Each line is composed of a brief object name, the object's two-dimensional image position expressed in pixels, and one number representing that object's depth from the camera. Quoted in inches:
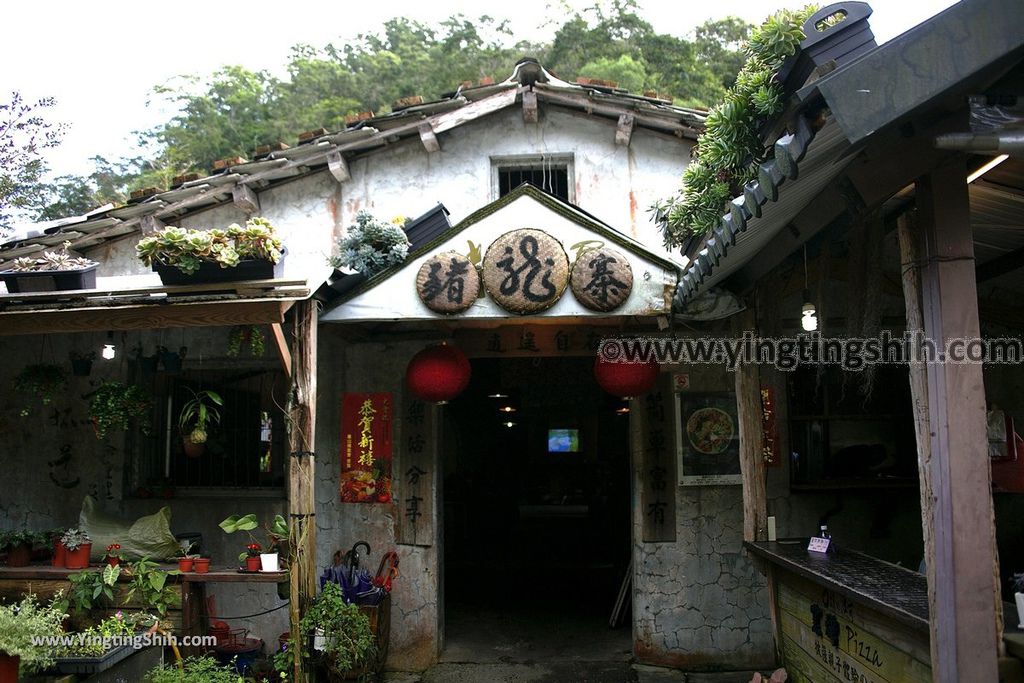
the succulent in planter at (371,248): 273.6
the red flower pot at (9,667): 214.7
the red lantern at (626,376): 282.6
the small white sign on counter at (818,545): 243.9
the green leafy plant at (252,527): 252.0
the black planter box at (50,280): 263.6
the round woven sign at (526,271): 260.1
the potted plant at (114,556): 270.3
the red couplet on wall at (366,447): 337.4
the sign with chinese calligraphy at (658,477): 328.5
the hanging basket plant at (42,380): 313.3
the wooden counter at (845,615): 169.6
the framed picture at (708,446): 329.7
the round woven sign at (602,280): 259.3
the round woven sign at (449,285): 262.4
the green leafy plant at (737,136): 179.0
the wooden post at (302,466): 243.1
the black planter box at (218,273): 243.0
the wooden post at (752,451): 268.8
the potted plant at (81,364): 339.0
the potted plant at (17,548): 279.0
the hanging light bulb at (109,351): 307.9
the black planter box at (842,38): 155.6
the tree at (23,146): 351.9
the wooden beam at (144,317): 237.9
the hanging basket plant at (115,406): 301.0
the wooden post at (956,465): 139.8
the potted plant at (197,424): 288.5
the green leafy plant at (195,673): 230.7
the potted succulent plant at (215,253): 240.2
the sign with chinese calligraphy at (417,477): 335.3
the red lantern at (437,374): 287.7
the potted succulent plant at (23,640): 215.0
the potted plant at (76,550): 271.7
